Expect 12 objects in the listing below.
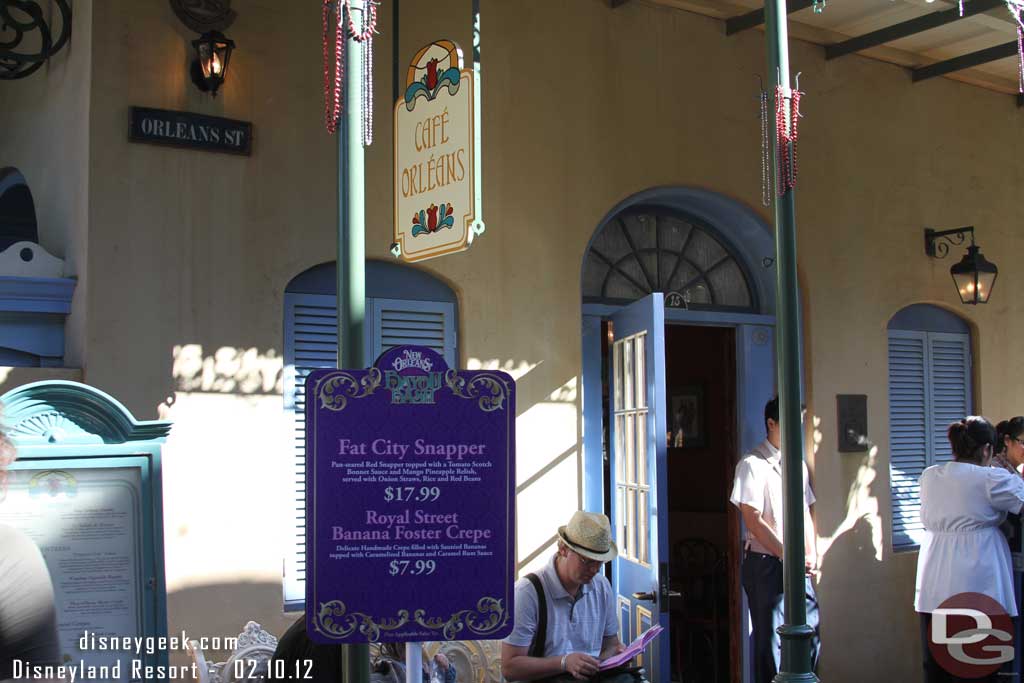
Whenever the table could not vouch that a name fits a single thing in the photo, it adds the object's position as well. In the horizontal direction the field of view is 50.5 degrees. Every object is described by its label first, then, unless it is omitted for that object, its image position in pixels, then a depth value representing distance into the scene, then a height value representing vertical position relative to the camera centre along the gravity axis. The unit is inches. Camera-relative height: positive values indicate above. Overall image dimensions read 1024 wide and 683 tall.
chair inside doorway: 332.5 -62.2
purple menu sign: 126.0 -10.4
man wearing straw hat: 193.2 -37.7
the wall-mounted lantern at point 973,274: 337.1 +41.0
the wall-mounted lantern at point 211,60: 221.9 +73.2
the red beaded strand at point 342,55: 146.0 +49.0
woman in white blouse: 259.3 -27.5
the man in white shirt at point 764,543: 269.3 -33.2
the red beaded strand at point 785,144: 201.9 +49.6
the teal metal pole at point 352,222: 139.6 +25.3
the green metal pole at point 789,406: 192.4 +0.5
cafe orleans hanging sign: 182.3 +45.5
